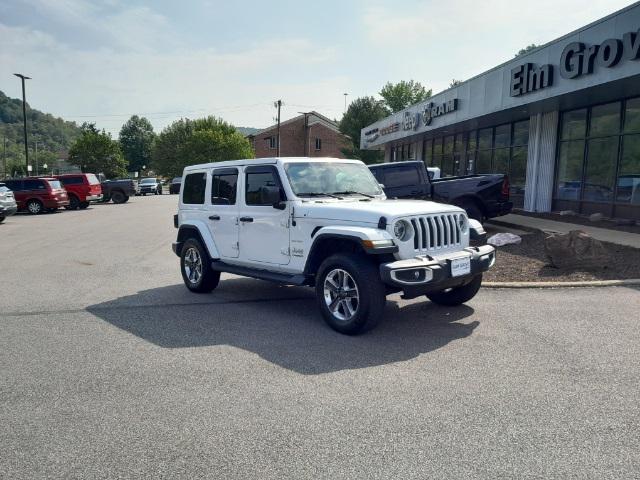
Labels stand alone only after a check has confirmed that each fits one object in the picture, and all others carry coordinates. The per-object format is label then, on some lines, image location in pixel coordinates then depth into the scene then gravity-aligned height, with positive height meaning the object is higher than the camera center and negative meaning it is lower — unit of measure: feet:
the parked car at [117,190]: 110.42 -3.10
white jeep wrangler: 17.34 -2.08
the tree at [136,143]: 361.92 +23.42
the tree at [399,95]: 220.64 +37.88
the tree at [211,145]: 216.13 +14.00
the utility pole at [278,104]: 197.67 +28.89
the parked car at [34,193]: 81.25 -3.19
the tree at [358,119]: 171.01 +21.44
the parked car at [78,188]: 91.45 -2.38
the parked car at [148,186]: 165.78 -3.13
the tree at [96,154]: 187.01 +7.42
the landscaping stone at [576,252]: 28.14 -3.38
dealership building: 40.75 +8.01
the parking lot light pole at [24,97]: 124.26 +17.93
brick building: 212.64 +18.26
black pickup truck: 42.16 -0.18
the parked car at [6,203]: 64.34 -3.92
